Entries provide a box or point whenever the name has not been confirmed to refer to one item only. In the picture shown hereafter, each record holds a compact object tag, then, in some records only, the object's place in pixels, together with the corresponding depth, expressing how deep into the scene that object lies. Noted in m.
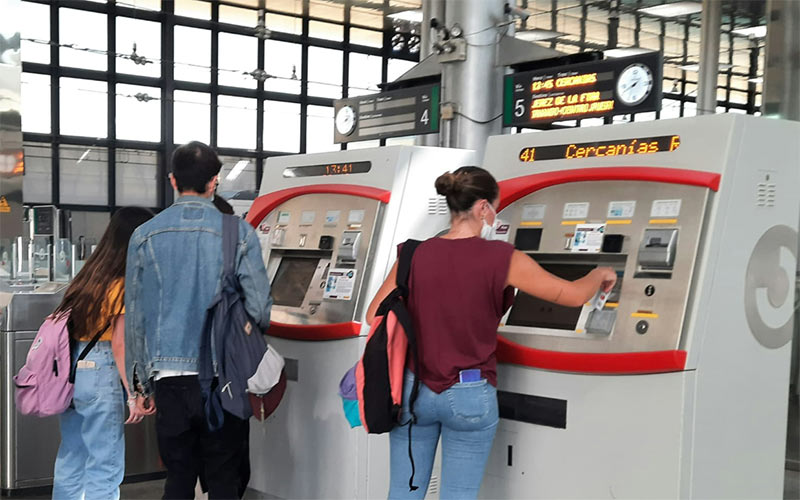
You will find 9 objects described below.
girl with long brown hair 3.16
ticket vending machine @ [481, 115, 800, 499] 2.59
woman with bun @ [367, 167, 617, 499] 2.57
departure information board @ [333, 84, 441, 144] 4.48
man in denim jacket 2.83
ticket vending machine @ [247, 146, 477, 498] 3.60
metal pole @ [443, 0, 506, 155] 4.19
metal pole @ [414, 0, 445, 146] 6.42
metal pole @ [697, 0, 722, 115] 10.20
